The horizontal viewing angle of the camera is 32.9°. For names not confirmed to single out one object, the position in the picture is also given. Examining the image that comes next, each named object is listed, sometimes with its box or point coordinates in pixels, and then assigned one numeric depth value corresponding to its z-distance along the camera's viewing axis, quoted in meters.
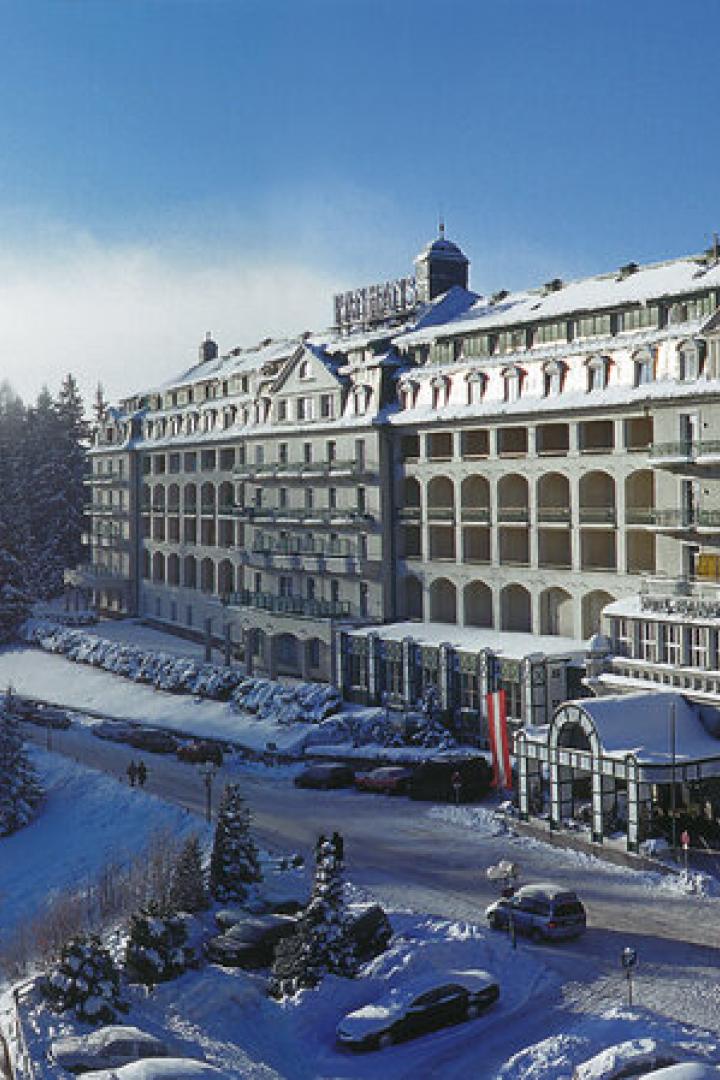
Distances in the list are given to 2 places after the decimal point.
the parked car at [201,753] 60.12
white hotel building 51.81
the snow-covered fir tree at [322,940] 31.67
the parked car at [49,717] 71.06
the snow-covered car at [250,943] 33.78
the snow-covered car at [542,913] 34.03
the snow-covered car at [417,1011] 28.55
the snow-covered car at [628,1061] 24.69
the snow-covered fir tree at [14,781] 54.44
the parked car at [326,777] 54.25
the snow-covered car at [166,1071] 25.55
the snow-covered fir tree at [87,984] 30.28
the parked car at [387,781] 52.53
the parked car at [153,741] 63.28
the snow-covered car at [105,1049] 27.52
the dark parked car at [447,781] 50.81
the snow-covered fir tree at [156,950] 33.03
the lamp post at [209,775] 45.34
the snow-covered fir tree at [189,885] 37.34
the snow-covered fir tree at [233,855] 38.16
